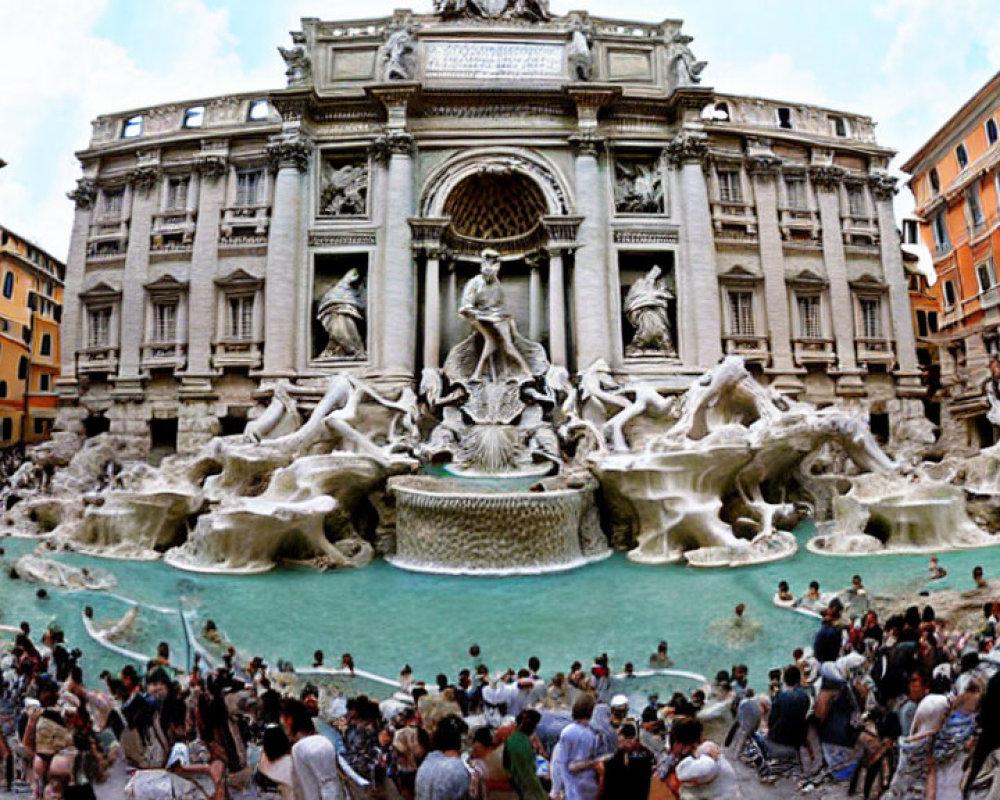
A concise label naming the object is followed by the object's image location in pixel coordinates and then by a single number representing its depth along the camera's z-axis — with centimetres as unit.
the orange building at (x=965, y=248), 2188
